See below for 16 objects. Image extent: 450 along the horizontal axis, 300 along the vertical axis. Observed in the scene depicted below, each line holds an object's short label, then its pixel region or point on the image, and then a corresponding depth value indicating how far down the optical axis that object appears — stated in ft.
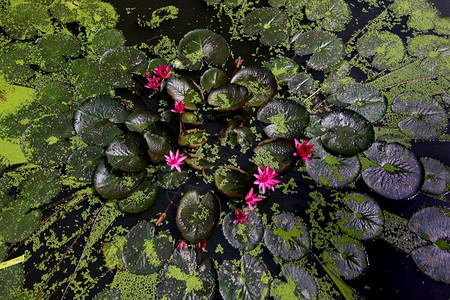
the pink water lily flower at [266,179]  7.12
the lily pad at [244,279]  6.70
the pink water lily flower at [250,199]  7.12
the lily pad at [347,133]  7.84
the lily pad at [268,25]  9.75
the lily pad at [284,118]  8.14
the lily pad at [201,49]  9.25
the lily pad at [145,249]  6.99
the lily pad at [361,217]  7.32
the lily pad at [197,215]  7.06
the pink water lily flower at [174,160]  7.34
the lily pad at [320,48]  9.34
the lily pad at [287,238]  7.10
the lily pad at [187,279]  6.73
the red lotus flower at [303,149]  7.52
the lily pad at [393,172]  7.68
